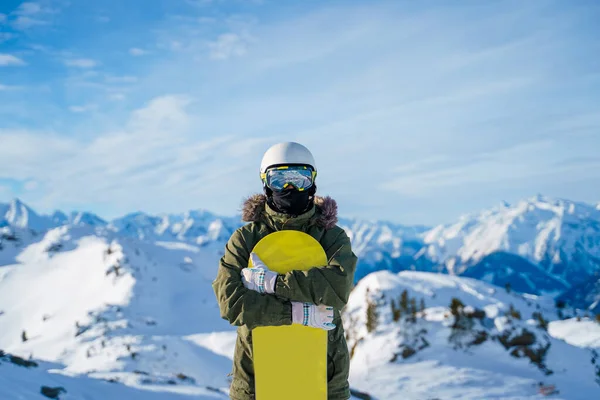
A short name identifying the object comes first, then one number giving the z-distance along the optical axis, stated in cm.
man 505
